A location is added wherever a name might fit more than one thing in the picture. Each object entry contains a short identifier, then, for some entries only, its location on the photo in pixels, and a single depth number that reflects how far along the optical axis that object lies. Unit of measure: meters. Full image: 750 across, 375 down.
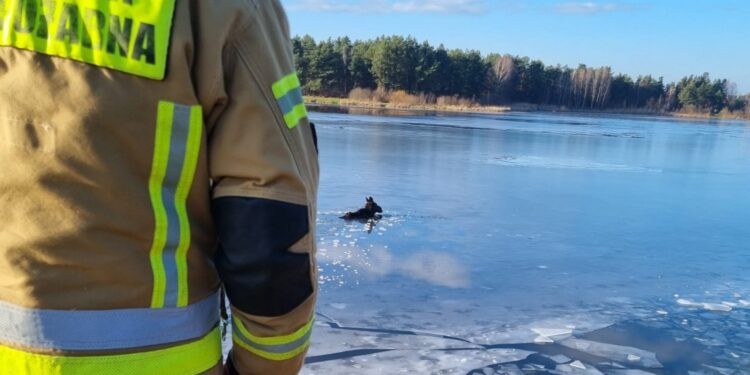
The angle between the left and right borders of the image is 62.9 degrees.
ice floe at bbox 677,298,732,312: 4.44
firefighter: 1.00
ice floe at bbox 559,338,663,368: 3.47
